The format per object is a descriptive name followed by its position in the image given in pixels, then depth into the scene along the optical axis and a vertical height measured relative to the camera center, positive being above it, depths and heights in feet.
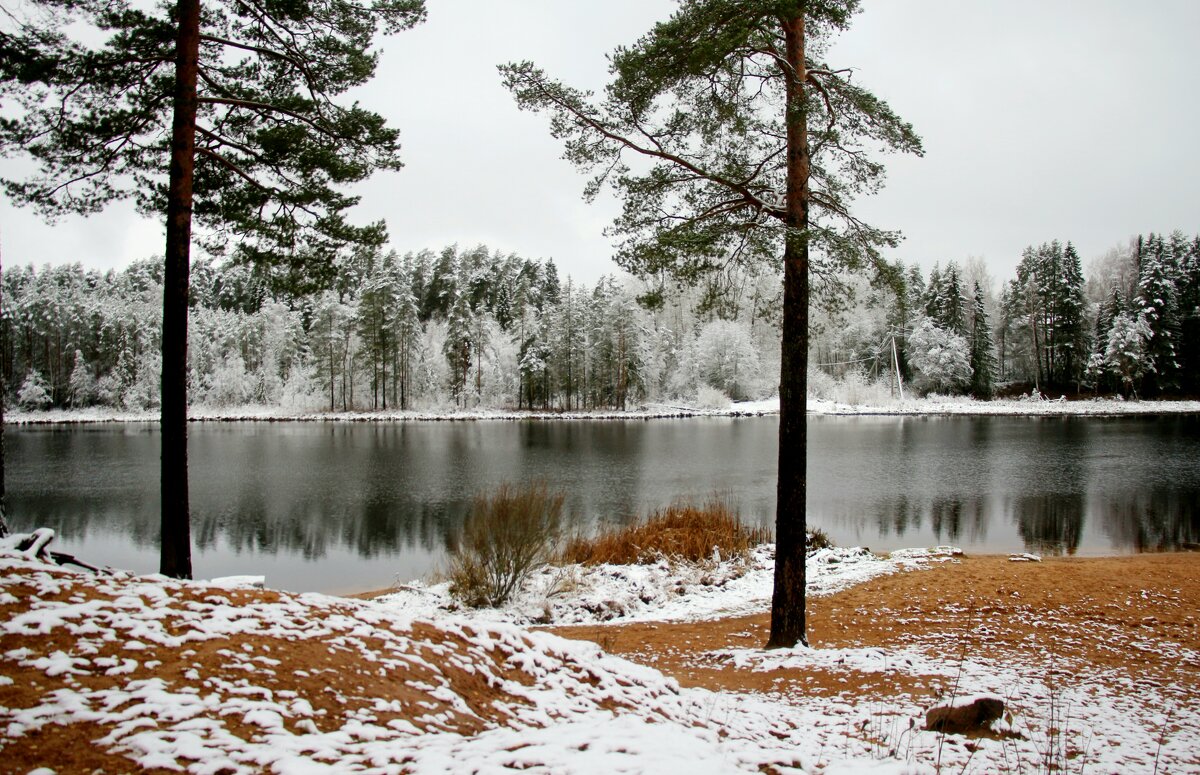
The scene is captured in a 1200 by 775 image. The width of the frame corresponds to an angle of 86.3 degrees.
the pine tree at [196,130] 25.20 +11.27
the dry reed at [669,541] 45.52 -10.97
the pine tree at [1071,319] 201.98 +24.07
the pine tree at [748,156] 25.00 +10.36
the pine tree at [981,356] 209.67 +12.74
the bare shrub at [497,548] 37.47 -9.43
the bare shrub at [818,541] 49.19 -11.54
